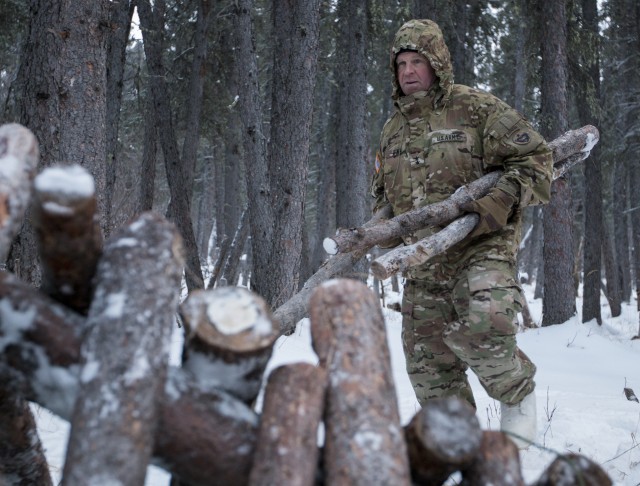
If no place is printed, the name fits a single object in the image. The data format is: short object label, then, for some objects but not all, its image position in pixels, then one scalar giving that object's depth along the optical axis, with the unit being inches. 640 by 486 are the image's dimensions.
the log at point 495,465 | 56.1
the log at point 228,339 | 55.2
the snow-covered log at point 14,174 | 53.6
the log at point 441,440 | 55.0
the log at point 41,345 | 52.0
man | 117.0
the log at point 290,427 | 49.9
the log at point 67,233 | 49.2
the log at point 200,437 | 51.6
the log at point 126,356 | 45.8
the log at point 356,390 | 50.6
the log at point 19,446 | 65.4
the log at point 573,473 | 56.6
